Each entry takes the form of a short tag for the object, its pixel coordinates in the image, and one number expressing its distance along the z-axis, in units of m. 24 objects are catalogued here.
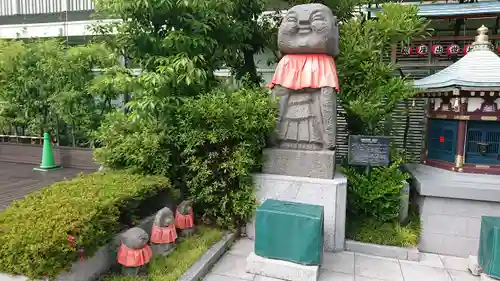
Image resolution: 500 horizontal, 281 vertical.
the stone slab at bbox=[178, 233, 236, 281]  4.31
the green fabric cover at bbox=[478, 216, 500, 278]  4.30
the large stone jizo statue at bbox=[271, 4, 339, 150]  5.38
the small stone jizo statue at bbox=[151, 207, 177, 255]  4.62
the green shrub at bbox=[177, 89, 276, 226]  5.33
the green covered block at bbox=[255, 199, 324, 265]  4.35
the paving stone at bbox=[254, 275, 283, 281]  4.51
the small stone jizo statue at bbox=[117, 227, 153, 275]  4.04
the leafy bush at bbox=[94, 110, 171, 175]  5.50
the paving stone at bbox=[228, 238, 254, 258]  5.28
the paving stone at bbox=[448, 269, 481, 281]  4.70
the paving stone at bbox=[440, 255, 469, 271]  5.04
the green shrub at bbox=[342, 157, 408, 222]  5.59
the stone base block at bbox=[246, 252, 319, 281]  4.38
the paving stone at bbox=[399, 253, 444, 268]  5.12
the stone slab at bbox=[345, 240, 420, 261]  5.23
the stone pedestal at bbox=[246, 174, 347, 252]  5.28
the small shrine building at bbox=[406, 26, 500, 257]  5.36
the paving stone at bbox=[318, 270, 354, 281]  4.59
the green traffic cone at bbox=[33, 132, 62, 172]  9.34
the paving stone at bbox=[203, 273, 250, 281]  4.53
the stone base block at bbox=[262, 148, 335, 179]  5.40
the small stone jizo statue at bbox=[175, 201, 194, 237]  5.23
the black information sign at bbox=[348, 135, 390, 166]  5.54
